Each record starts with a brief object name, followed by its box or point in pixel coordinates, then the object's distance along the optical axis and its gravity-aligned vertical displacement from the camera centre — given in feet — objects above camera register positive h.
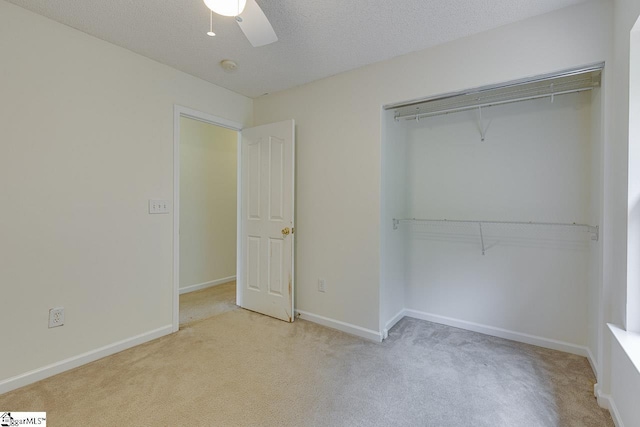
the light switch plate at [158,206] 8.29 +0.17
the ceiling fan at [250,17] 4.31 +3.26
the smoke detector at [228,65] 8.34 +4.42
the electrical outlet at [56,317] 6.52 -2.44
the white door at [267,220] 9.70 -0.29
